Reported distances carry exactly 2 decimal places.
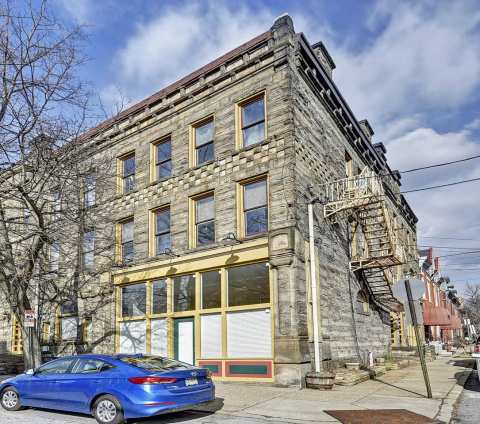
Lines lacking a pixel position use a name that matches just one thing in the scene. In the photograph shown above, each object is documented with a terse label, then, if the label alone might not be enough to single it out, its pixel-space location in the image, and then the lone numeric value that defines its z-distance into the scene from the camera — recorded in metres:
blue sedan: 8.57
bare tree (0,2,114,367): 12.87
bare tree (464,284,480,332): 88.62
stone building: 14.84
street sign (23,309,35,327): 14.69
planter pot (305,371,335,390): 13.12
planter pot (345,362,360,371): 15.84
